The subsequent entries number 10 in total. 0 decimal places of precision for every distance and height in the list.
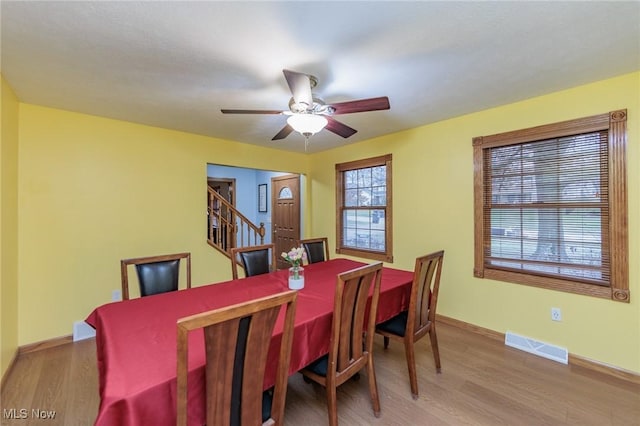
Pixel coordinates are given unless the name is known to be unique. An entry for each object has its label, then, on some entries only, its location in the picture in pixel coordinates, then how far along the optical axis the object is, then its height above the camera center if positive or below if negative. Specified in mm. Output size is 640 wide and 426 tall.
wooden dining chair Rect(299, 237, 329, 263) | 3170 -389
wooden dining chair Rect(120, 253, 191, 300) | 2059 -436
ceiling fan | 1826 +762
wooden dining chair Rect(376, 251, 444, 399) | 1978 -786
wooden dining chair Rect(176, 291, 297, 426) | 945 -536
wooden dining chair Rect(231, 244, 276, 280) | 2562 -410
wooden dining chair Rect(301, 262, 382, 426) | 1522 -719
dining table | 972 -578
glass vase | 2090 -476
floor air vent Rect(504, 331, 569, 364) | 2475 -1232
